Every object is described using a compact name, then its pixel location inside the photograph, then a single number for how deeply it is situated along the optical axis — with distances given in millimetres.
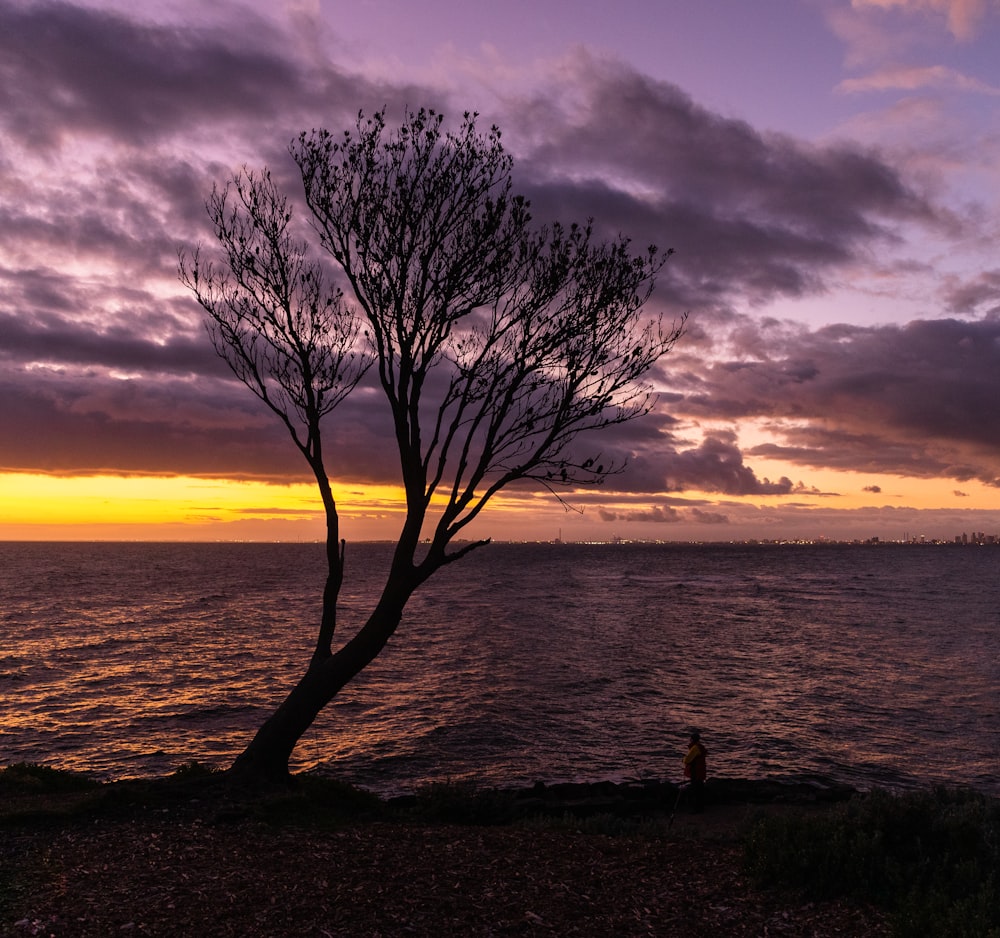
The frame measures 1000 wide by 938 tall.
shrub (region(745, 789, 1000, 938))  9703
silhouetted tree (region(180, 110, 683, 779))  16219
